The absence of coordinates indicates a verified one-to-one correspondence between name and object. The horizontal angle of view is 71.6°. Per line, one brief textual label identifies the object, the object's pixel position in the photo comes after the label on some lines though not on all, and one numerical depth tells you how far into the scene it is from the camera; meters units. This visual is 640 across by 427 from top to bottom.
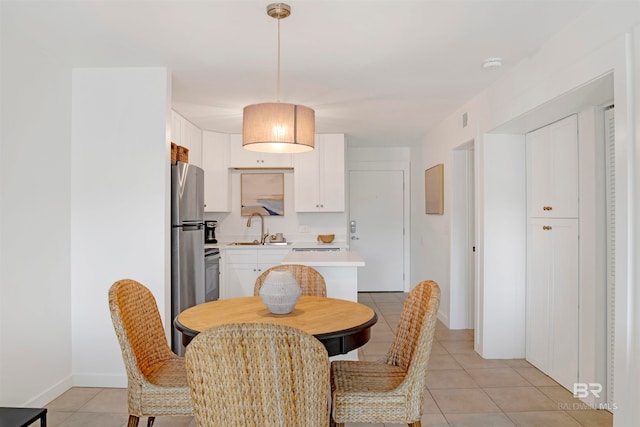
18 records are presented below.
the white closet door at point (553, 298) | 3.03
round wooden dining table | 1.83
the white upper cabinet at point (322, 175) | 5.63
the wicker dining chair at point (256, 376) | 1.26
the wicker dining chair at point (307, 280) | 2.91
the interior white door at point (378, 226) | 6.82
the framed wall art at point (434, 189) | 5.05
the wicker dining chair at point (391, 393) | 1.85
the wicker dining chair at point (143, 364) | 1.92
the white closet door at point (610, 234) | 2.71
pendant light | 2.35
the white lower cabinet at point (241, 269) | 5.30
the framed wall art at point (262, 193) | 6.00
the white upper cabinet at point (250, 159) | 5.67
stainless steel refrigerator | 3.43
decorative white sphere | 2.06
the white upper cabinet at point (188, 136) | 4.44
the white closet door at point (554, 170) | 3.03
